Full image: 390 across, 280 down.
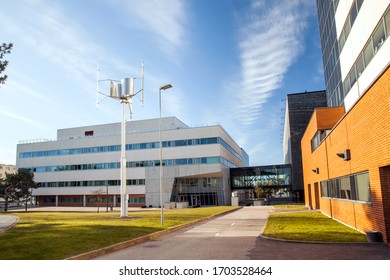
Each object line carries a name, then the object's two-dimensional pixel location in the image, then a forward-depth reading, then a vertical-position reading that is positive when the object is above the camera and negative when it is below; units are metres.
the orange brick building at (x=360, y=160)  12.51 +1.26
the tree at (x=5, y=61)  16.34 +6.49
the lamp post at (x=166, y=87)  24.34 +7.44
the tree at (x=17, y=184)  55.75 +1.61
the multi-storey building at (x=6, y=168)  147.88 +11.35
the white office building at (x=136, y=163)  64.00 +5.77
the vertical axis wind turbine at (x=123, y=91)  34.75 +10.19
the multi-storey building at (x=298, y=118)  62.00 +12.75
